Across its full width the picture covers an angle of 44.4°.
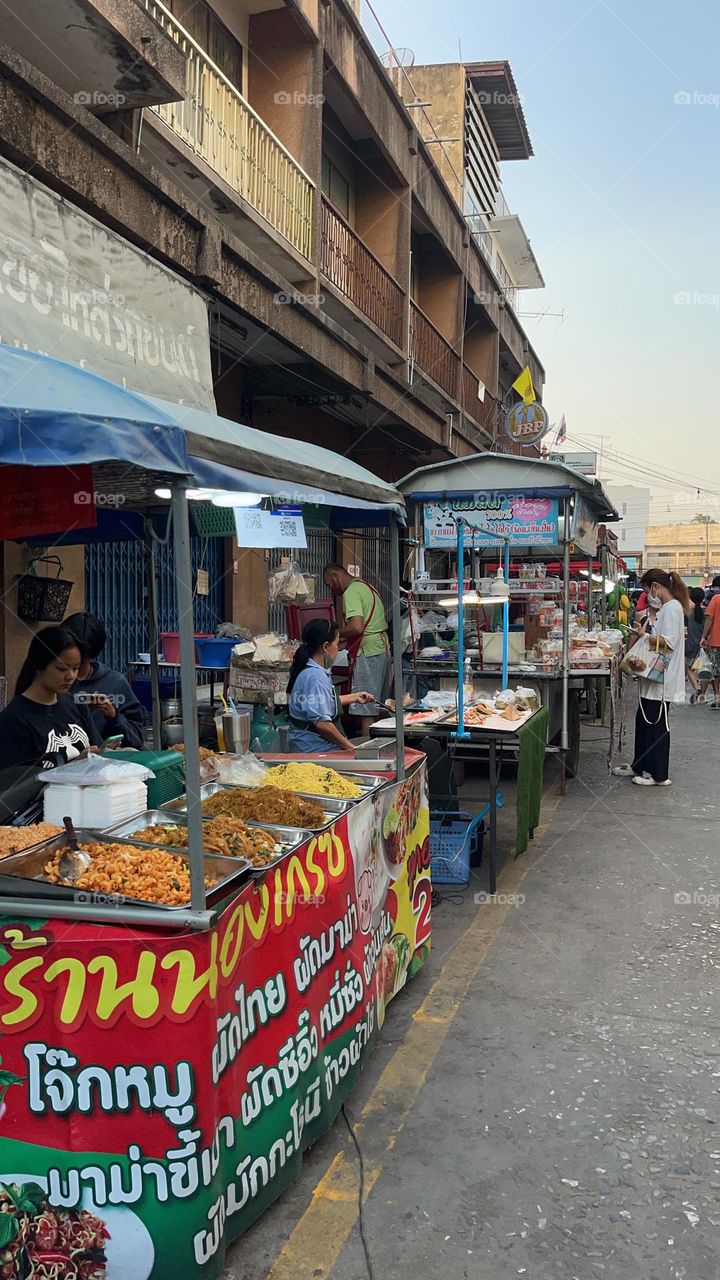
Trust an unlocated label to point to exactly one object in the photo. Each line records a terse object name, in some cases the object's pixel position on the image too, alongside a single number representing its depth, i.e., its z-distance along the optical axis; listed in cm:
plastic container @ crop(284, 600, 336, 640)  1055
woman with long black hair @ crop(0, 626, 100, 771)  400
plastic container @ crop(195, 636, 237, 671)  837
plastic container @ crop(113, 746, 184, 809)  380
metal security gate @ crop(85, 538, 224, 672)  805
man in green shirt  935
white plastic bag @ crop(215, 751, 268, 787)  432
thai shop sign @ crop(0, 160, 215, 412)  530
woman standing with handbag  910
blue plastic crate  613
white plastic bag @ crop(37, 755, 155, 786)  327
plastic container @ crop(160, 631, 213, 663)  793
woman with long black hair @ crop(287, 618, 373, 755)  576
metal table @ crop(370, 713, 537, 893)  591
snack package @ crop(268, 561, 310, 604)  911
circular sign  1750
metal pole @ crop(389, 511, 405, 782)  445
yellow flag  2028
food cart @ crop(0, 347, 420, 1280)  233
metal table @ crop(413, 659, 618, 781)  888
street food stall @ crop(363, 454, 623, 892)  706
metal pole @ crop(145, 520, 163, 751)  583
